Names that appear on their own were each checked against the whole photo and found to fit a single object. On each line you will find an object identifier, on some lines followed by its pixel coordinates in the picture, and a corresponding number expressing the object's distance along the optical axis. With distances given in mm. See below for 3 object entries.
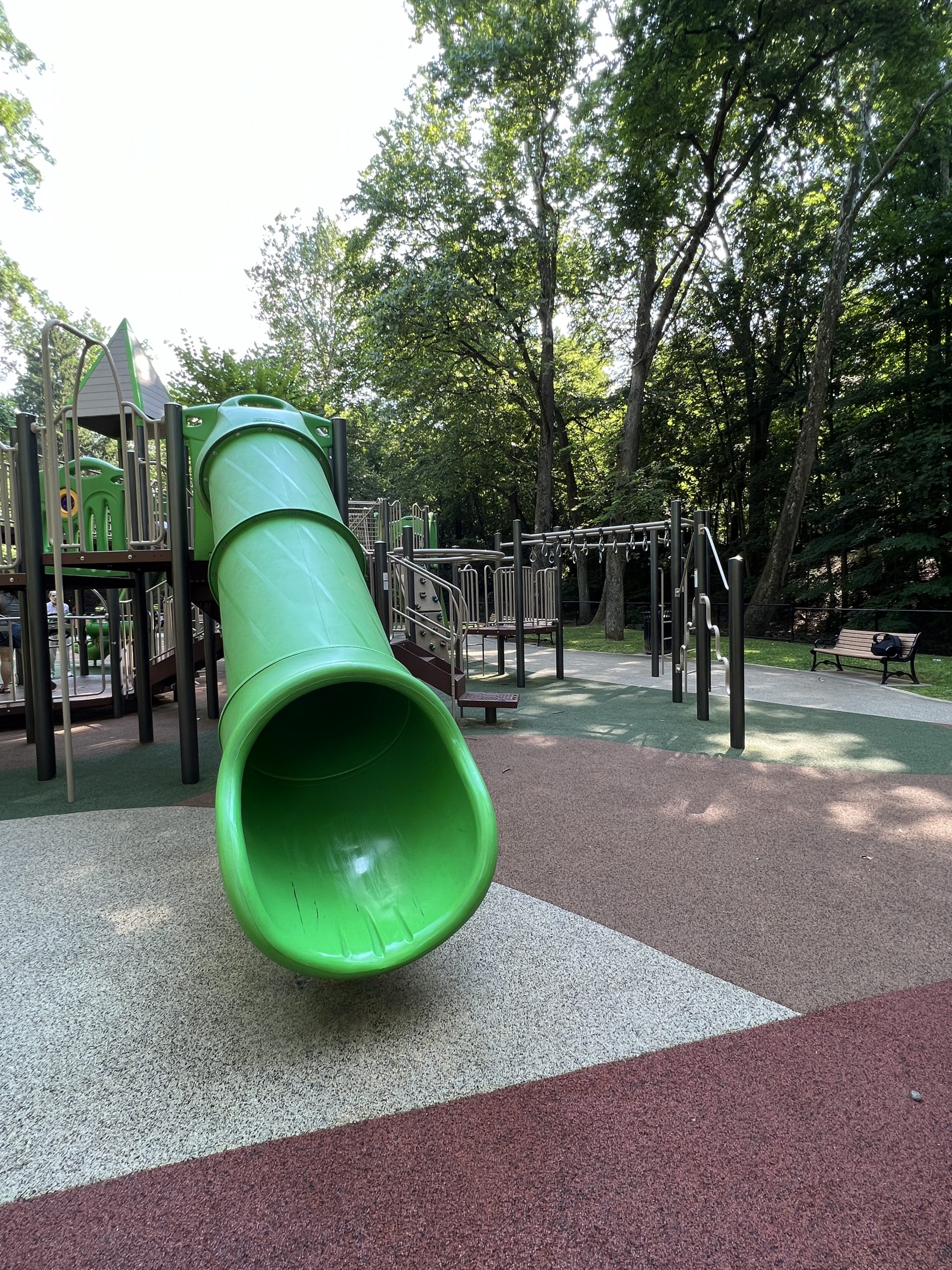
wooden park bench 10625
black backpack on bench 10664
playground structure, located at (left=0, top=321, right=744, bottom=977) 2379
